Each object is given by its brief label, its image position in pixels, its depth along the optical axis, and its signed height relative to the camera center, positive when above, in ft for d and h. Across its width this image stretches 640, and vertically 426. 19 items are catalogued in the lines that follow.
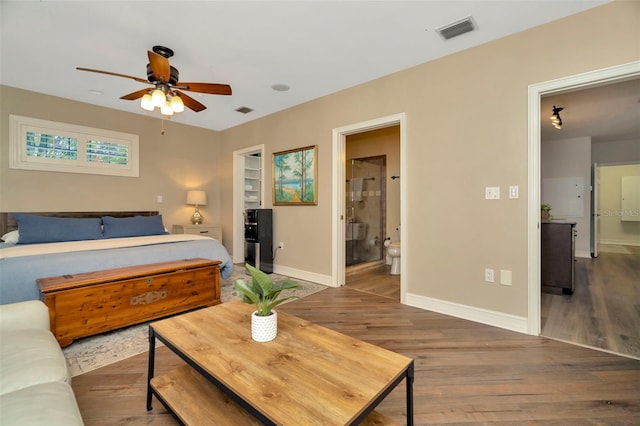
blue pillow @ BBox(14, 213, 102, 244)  10.18 -0.60
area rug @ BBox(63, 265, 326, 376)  6.34 -3.34
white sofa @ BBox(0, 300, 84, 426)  2.92 -2.03
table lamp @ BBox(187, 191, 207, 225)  16.48 +0.74
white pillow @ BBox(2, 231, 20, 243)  10.43 -0.88
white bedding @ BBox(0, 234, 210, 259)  8.23 -1.07
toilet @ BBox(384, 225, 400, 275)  14.30 -2.25
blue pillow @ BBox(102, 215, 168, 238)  11.90 -0.60
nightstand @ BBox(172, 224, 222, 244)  15.74 -0.98
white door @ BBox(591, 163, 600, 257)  18.95 +0.14
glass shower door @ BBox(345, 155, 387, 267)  16.96 +0.49
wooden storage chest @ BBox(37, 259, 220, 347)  6.93 -2.29
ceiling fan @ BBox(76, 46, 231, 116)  7.67 +3.74
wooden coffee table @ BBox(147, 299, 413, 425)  2.96 -1.99
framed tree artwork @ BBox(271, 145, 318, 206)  13.15 +1.75
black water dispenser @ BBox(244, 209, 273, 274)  14.62 -1.38
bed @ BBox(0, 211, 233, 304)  7.39 -1.12
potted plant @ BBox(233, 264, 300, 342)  4.35 -1.39
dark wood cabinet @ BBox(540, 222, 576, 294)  10.62 -1.72
